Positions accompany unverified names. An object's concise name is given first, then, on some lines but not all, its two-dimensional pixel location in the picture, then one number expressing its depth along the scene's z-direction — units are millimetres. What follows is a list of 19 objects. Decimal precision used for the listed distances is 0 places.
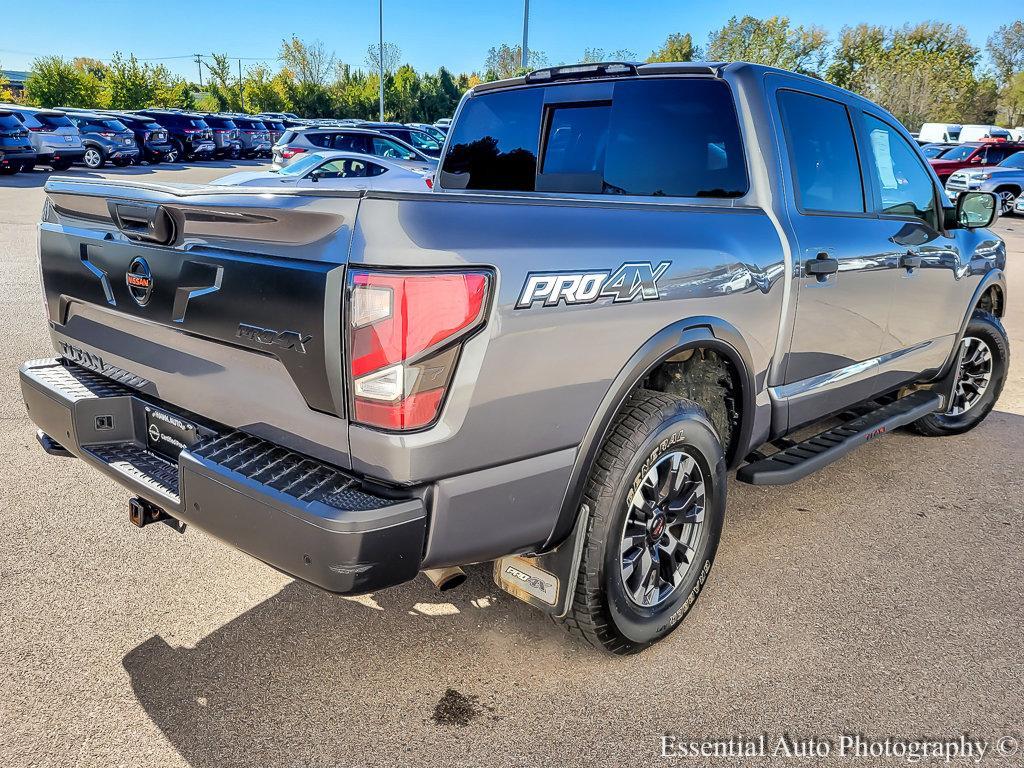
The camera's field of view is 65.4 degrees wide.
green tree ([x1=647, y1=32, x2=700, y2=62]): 65688
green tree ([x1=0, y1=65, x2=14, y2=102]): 45253
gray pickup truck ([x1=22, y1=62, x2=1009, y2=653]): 2000
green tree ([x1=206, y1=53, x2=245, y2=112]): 66812
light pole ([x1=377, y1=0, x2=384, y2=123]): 43688
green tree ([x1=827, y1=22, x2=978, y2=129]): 56812
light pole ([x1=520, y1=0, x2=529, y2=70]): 27672
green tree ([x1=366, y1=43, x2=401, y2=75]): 75062
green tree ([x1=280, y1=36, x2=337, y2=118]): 64500
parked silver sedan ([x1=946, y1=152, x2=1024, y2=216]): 22188
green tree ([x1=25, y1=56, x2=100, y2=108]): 47906
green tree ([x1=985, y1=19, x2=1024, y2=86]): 79062
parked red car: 25812
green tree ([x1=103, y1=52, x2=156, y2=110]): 54094
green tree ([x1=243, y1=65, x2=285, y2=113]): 65000
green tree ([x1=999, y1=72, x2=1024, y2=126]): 70938
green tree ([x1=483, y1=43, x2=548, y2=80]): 68075
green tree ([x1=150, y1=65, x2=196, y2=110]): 58156
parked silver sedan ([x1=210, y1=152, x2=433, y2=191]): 13438
